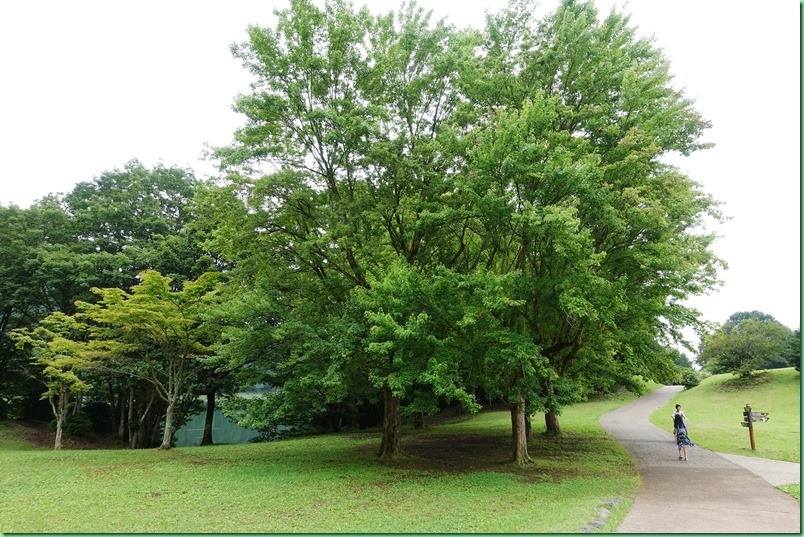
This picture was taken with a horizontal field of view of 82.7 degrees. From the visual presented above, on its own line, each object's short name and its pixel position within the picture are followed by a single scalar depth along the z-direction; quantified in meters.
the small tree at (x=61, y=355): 17.86
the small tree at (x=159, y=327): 17.02
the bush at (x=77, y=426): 25.50
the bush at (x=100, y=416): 28.88
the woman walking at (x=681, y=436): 13.00
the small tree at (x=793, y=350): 33.31
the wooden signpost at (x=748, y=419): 14.42
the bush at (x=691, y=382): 38.36
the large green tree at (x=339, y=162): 12.40
